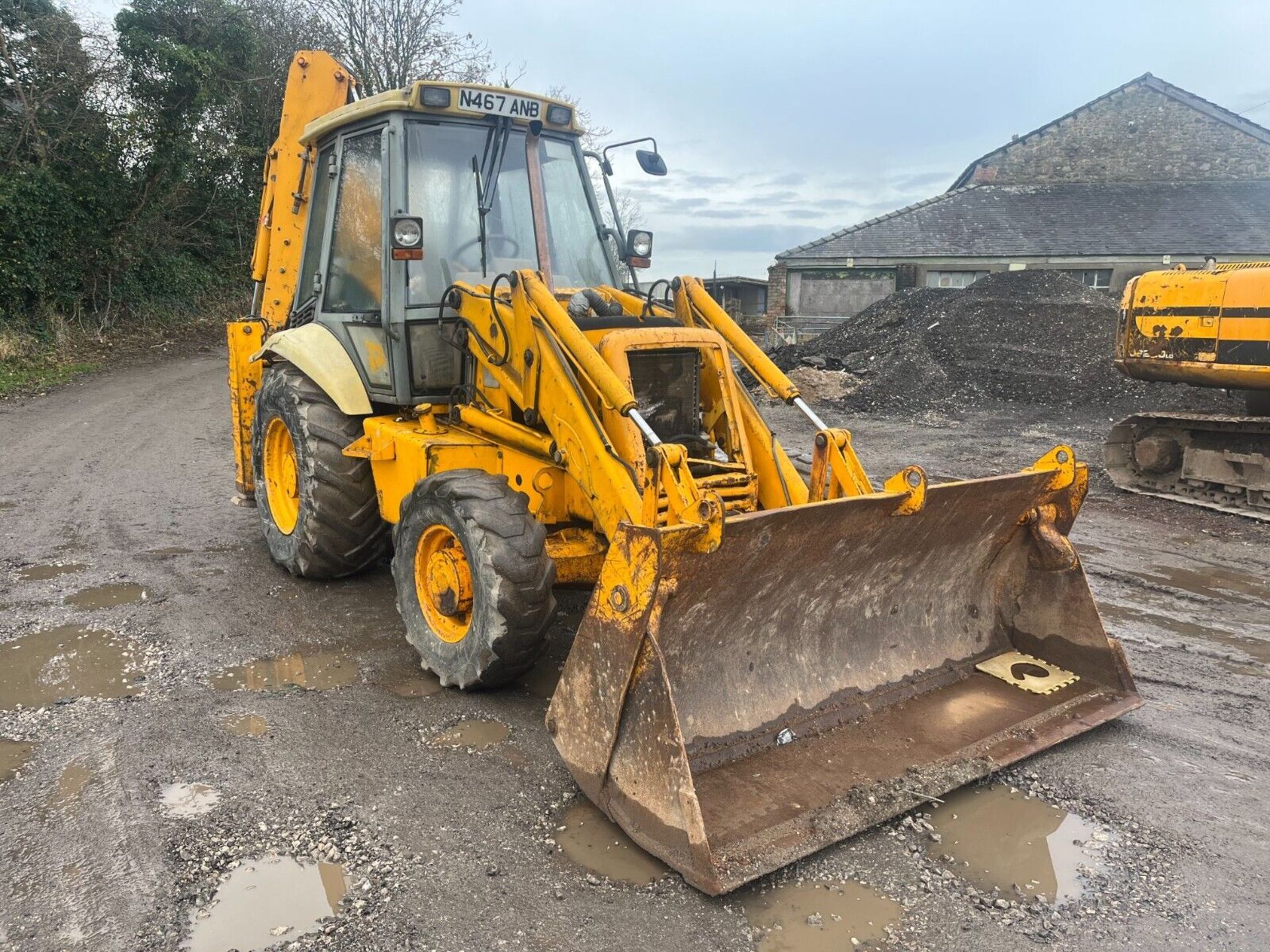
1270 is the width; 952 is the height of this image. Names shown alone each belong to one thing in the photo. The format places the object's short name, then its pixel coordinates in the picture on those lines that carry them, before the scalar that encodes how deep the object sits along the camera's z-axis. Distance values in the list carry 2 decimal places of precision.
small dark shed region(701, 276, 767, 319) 32.59
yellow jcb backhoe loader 3.20
